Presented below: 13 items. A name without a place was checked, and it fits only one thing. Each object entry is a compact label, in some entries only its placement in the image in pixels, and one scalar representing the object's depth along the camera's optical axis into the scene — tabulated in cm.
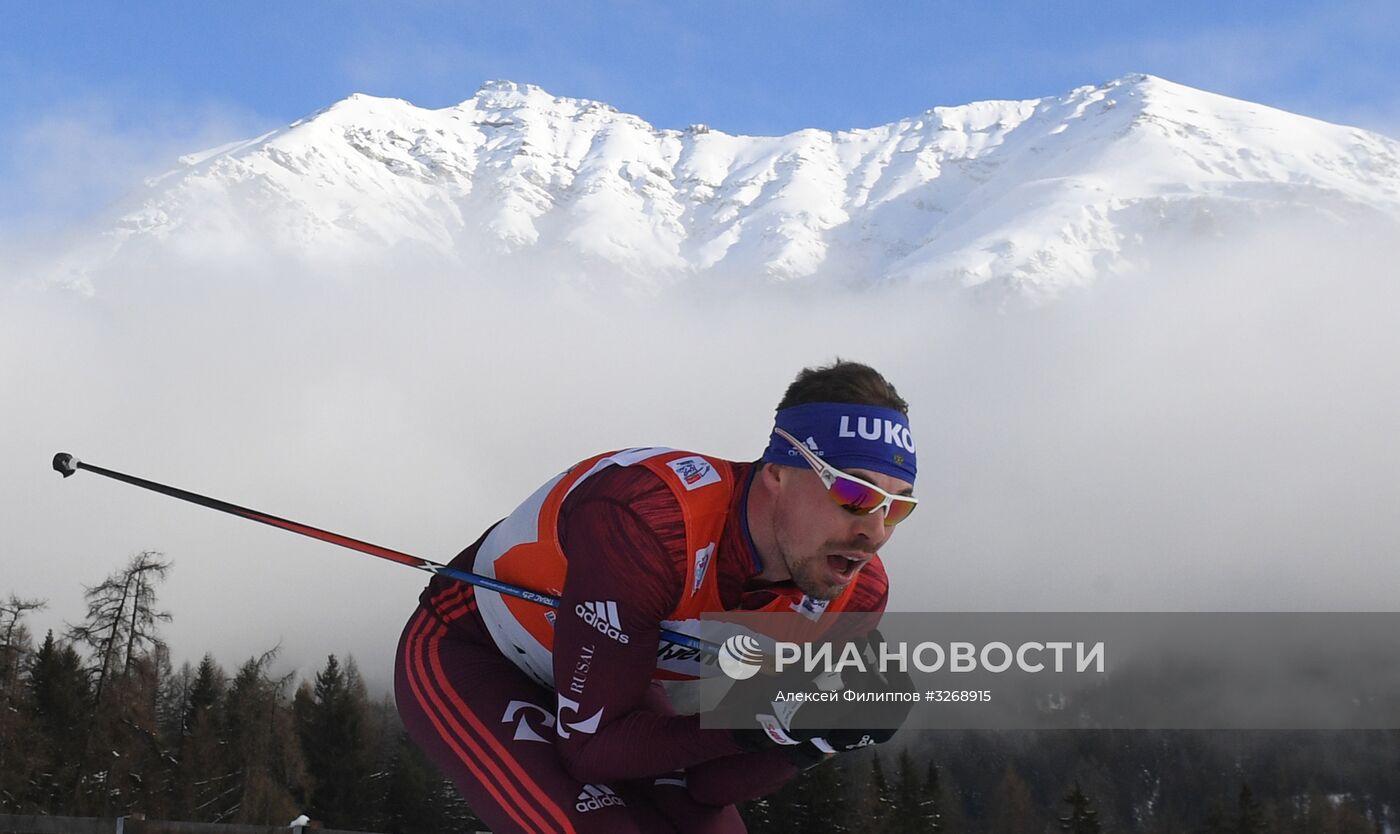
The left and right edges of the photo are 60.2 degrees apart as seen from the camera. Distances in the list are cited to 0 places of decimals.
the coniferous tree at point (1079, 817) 5094
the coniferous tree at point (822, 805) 4678
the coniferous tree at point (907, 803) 5256
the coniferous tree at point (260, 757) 5291
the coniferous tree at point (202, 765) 5275
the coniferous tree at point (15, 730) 4656
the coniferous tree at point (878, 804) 5231
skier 362
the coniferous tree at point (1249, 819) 5600
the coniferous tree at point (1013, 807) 8825
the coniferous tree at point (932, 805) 5259
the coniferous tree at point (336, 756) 5875
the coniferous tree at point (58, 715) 4831
